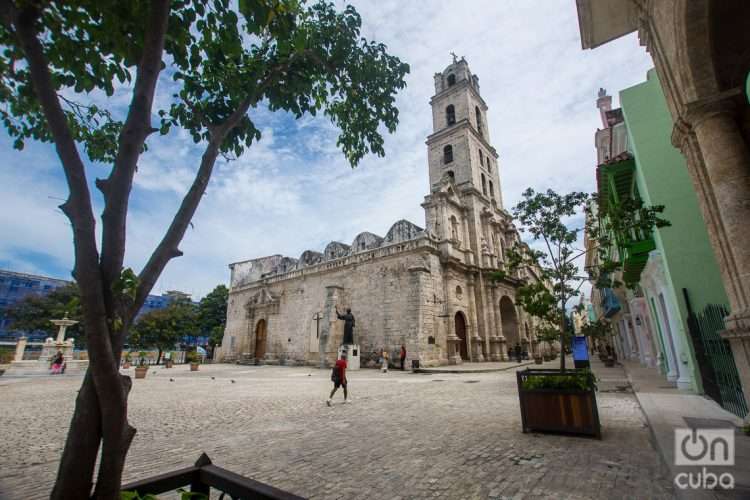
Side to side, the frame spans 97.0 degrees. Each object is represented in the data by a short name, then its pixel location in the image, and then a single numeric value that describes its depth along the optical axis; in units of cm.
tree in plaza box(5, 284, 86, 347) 3203
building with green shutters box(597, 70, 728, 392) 720
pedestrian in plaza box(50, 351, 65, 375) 1859
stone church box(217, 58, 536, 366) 1956
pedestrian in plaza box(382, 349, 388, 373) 1750
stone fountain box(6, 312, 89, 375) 1908
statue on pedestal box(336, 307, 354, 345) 1923
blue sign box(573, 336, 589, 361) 1167
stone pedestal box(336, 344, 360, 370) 1886
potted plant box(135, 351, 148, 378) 1566
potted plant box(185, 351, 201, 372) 2104
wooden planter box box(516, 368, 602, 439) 469
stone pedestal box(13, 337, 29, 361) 2056
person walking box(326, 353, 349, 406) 800
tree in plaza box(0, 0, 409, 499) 171
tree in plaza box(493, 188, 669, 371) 521
